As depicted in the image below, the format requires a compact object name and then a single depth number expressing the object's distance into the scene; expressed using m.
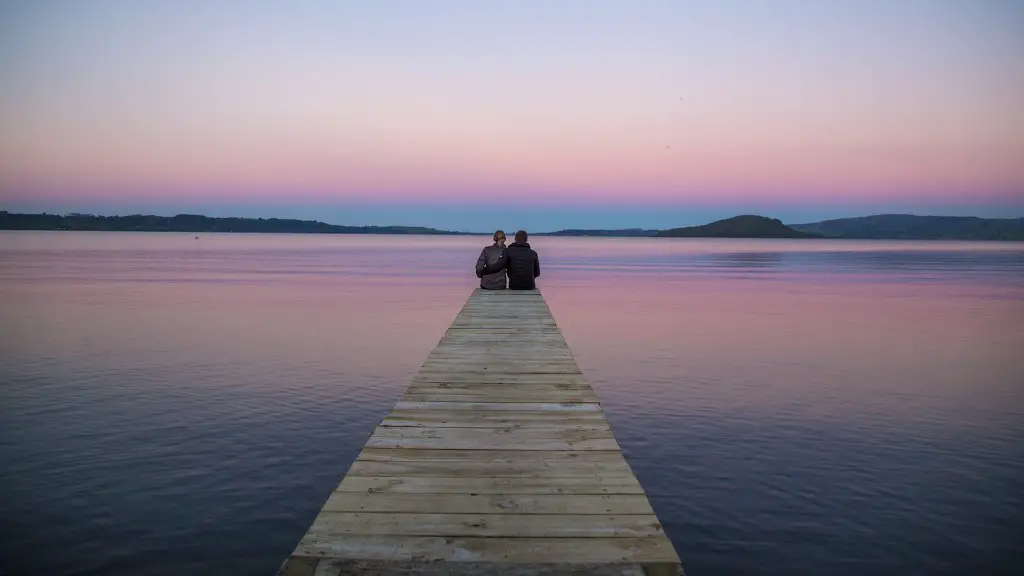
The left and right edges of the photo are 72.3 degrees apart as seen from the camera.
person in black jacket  20.98
